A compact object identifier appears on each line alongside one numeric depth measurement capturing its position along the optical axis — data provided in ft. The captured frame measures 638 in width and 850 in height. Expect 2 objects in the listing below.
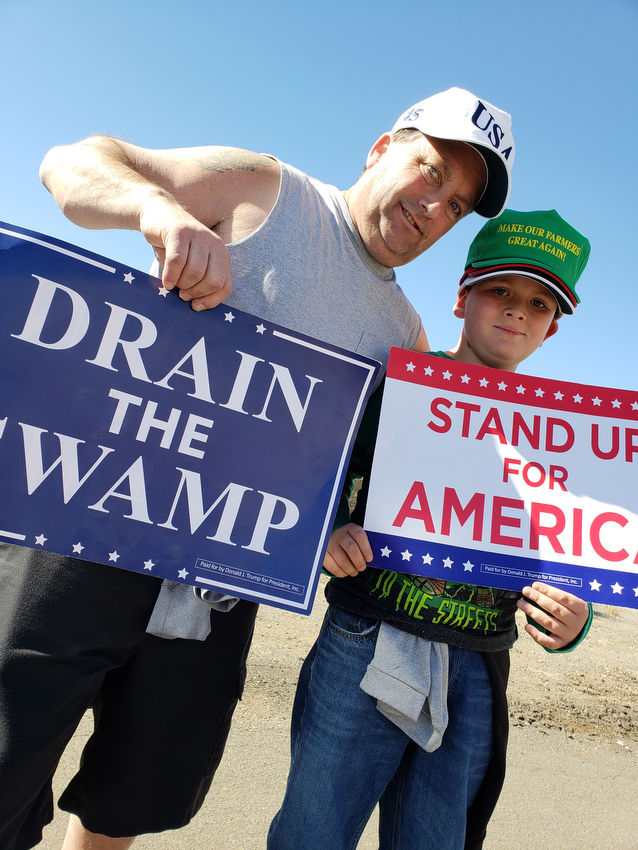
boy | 4.63
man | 4.67
